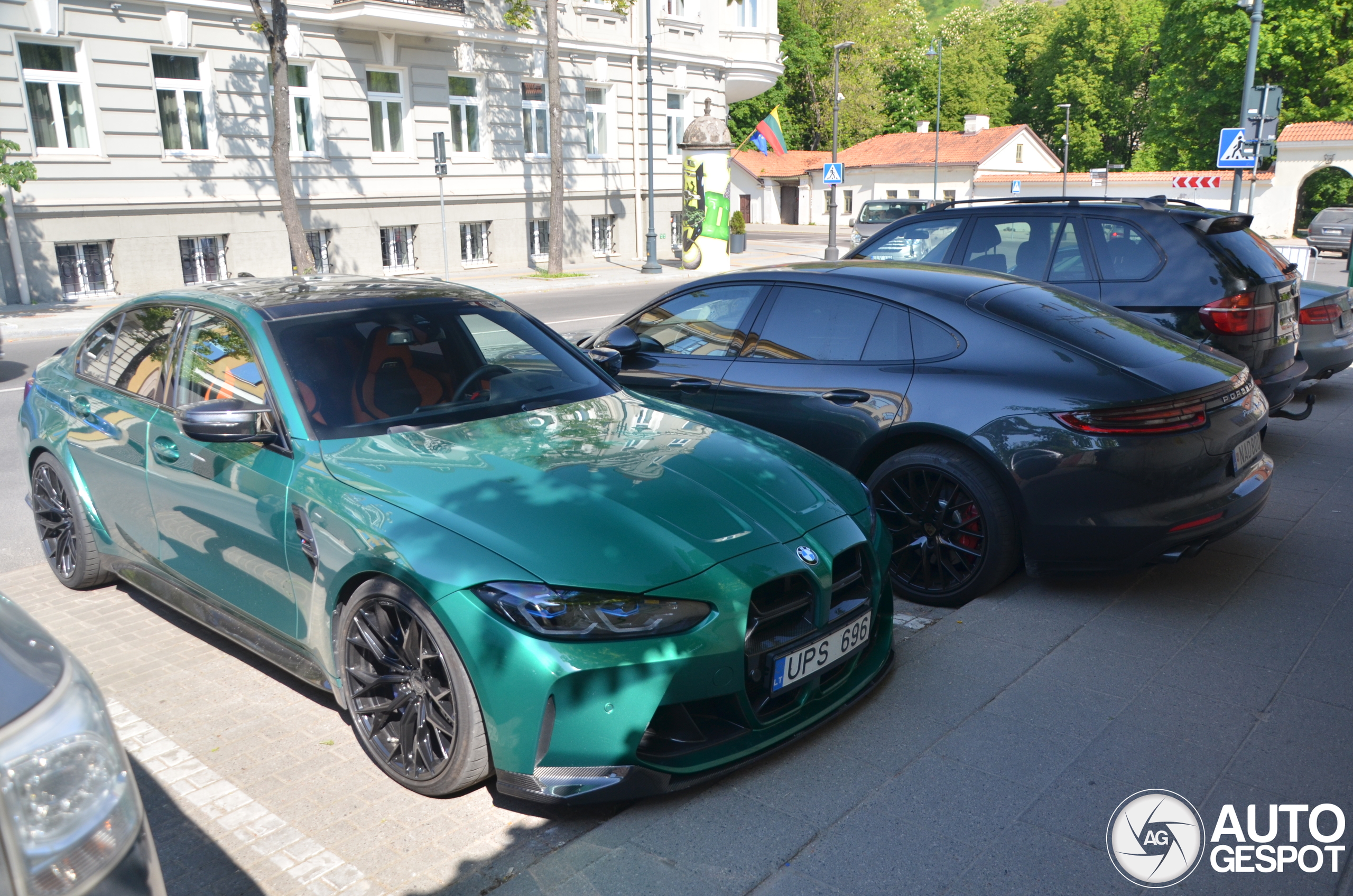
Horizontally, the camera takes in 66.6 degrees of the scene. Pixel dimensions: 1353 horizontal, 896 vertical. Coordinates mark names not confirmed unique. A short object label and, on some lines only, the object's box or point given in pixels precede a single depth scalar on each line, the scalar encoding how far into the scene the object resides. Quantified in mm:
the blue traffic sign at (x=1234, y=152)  16327
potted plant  37188
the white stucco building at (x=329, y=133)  19938
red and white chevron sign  21266
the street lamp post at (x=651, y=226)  27719
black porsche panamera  4508
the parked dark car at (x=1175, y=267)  6574
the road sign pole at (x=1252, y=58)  16812
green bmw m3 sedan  3051
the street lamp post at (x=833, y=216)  34775
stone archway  41500
